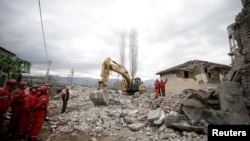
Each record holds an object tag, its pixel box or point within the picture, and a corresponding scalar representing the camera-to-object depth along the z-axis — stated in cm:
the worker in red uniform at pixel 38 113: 454
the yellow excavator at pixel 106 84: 1007
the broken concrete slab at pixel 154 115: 637
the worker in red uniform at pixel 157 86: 1272
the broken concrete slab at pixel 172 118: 568
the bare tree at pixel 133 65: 2727
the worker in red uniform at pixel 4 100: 454
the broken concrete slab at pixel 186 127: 518
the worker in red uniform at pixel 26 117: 502
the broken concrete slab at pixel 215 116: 542
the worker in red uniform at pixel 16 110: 532
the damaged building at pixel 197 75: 1844
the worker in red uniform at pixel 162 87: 1309
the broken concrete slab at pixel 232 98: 567
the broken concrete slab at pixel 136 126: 597
